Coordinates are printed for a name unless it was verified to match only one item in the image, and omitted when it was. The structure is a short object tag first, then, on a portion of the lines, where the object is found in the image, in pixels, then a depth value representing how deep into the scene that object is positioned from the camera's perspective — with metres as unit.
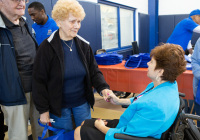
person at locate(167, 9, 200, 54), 2.77
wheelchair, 0.98
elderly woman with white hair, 1.24
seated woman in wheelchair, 1.00
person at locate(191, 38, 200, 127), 1.73
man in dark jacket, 1.24
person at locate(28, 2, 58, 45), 2.46
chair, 5.31
